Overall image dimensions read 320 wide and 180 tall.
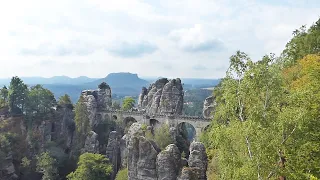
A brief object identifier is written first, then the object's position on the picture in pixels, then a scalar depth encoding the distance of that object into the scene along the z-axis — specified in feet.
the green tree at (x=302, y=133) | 54.90
